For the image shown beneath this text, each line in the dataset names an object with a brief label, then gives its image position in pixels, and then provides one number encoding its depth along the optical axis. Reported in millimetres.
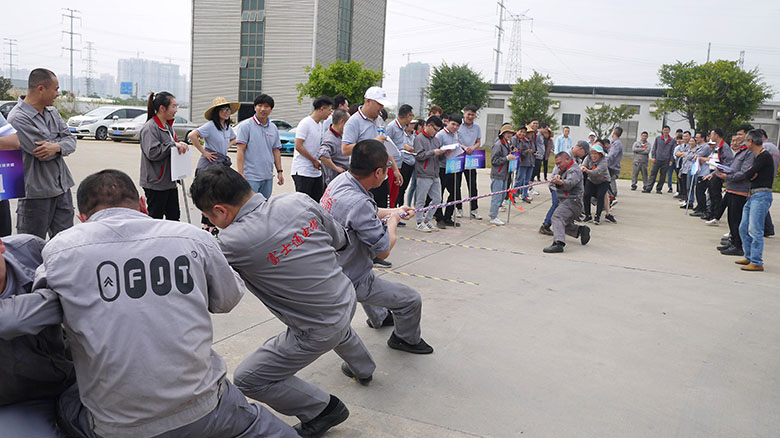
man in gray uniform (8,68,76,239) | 4660
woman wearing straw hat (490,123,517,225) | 9930
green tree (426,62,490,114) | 46062
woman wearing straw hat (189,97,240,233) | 6383
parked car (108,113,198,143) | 22438
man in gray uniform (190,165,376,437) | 2676
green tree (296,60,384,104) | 32250
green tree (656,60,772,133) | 33719
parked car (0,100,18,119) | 21631
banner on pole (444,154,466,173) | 9344
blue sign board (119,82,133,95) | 101938
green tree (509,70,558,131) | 43750
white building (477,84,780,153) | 46656
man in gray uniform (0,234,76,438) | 1945
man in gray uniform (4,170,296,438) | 1897
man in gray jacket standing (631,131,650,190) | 16734
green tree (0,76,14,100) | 40559
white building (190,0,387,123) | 42125
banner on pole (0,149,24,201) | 4148
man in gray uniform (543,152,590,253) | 8219
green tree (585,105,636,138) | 44219
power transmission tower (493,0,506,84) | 68688
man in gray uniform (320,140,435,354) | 3543
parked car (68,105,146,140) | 23266
